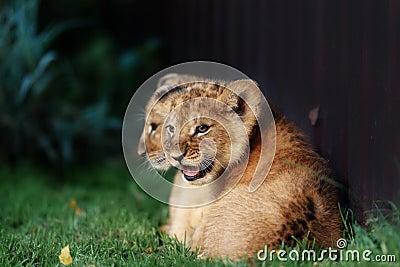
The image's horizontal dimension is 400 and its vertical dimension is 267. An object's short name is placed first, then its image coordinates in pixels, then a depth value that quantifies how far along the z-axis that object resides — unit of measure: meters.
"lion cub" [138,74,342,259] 7.32
